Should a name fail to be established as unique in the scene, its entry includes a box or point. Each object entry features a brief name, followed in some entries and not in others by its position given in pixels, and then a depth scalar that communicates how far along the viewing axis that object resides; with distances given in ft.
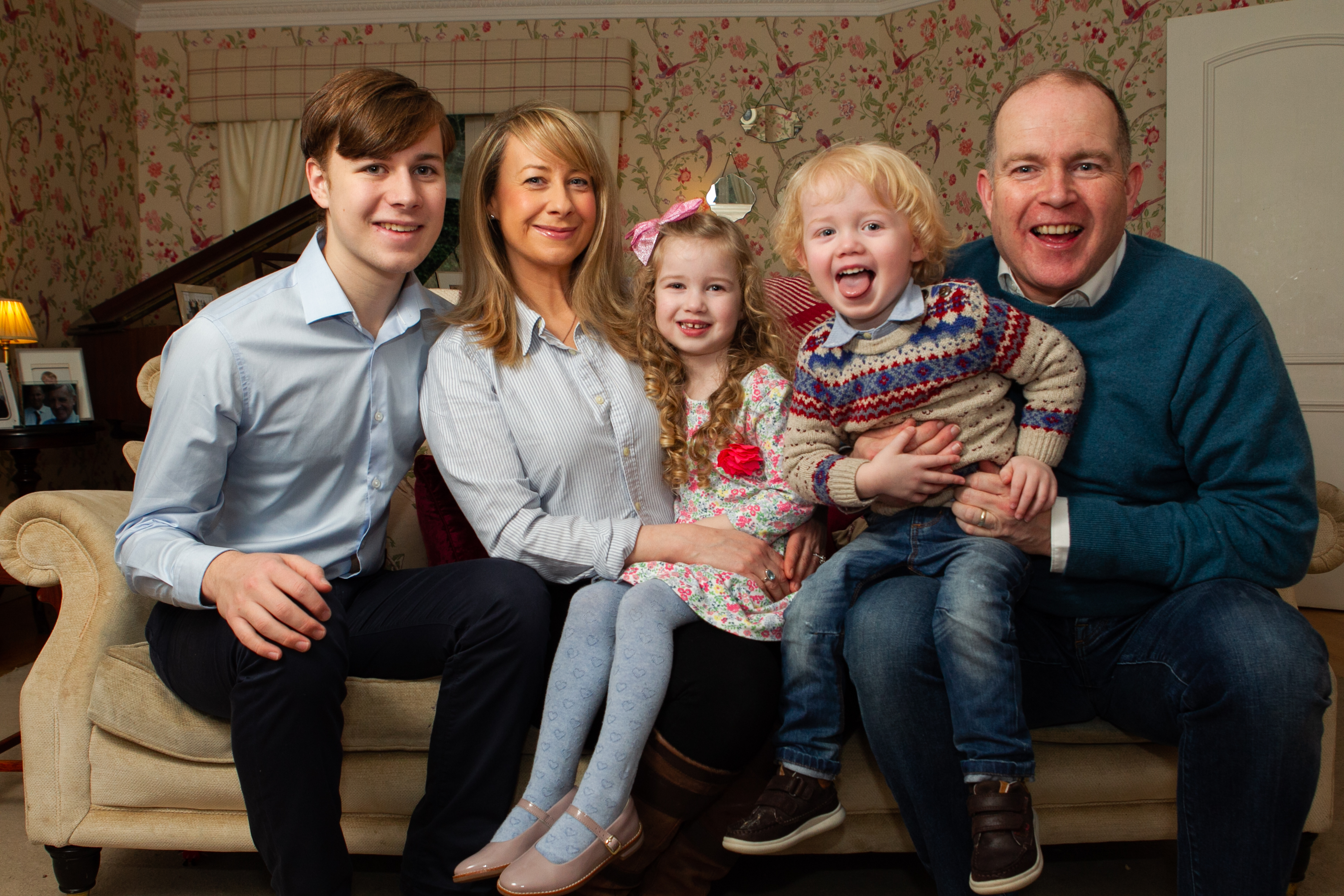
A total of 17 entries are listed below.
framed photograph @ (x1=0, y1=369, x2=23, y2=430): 10.03
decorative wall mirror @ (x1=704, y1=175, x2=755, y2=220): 13.32
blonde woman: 4.38
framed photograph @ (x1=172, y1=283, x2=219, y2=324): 11.16
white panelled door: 9.68
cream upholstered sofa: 4.14
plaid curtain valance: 13.73
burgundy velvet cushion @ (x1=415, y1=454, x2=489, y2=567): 5.05
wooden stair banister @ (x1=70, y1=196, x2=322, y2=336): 10.89
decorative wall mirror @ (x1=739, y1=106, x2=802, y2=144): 13.61
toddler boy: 3.52
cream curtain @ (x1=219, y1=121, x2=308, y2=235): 14.34
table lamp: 9.87
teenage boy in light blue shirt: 3.53
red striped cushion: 5.48
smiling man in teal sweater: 3.35
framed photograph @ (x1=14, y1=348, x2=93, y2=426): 10.46
